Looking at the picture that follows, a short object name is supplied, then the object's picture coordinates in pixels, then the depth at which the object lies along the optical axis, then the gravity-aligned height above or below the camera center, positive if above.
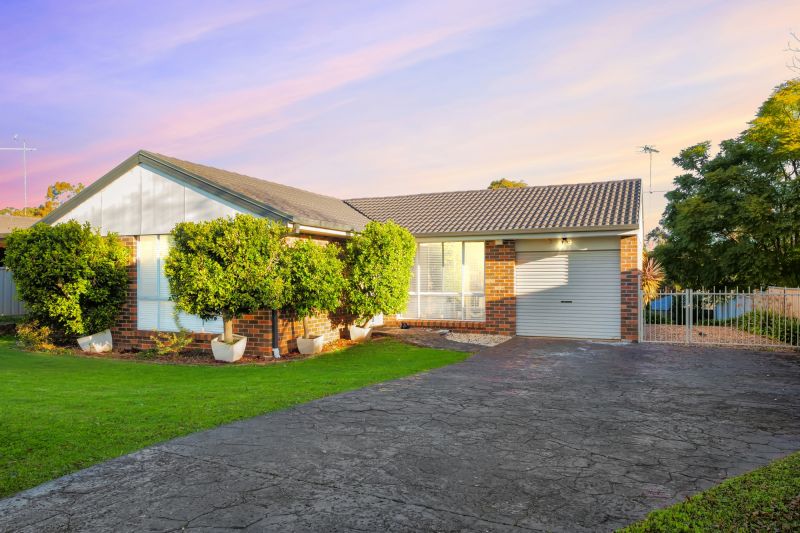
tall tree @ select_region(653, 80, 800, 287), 21.64 +2.26
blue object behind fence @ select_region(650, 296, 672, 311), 23.74 -1.43
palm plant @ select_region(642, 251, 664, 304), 18.97 -0.27
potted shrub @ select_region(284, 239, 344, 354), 11.75 -0.14
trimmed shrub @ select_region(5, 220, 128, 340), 12.88 +0.04
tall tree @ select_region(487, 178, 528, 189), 38.59 +6.21
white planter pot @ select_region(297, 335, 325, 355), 12.44 -1.62
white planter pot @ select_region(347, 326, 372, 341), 14.56 -1.59
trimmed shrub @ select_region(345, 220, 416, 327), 13.61 +0.06
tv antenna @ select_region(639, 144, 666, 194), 28.53 +6.30
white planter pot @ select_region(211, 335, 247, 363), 11.77 -1.63
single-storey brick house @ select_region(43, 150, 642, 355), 13.16 +0.79
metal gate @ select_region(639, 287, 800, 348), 13.80 -1.76
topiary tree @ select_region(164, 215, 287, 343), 11.22 +0.10
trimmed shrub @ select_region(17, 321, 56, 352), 13.45 -1.53
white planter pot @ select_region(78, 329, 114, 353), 13.59 -1.70
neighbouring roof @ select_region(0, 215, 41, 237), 25.12 +2.53
